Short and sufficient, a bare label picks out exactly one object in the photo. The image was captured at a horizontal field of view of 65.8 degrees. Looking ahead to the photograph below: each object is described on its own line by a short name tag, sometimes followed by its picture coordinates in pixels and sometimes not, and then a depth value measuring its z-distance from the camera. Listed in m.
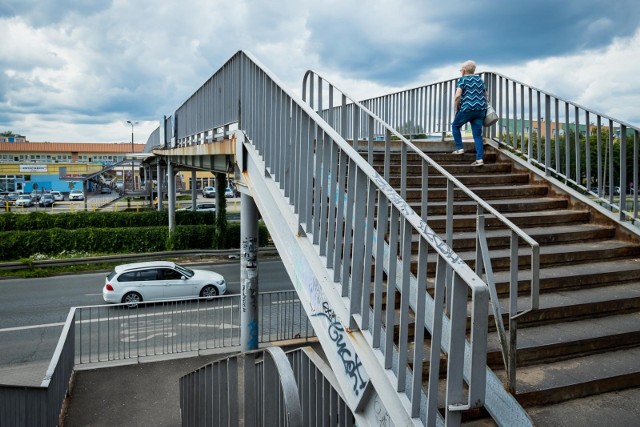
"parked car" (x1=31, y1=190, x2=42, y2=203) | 55.78
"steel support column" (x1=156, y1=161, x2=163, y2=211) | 32.53
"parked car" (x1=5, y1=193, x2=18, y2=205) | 55.77
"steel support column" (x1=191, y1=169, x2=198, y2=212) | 32.98
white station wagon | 14.18
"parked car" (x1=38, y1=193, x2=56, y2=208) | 53.62
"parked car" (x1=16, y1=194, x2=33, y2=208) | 53.09
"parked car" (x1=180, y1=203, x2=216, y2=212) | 43.69
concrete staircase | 3.52
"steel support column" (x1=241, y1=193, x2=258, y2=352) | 8.50
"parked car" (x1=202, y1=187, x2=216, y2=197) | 66.56
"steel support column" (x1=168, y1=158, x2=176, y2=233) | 23.43
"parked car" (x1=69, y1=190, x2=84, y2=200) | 60.91
